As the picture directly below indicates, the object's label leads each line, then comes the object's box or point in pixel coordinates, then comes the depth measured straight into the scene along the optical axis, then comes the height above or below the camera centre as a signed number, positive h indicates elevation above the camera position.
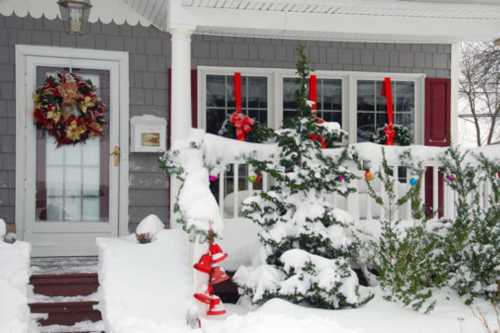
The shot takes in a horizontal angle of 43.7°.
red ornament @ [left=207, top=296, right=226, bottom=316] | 4.12 -1.01
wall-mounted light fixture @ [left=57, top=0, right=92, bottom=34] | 5.57 +1.31
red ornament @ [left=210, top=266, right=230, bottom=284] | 4.14 -0.79
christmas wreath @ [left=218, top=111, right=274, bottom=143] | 6.64 +0.31
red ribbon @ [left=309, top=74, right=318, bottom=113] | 7.27 +0.83
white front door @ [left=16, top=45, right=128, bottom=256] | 6.65 -0.23
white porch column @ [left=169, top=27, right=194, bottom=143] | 5.36 +0.67
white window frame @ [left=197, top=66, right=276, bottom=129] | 7.19 +0.89
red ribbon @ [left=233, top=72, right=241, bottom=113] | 7.12 +0.79
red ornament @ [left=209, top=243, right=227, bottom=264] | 4.14 -0.65
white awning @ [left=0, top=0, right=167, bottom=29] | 6.47 +1.56
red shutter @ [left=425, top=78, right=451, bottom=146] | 7.71 +0.58
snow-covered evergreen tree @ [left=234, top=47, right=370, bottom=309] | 4.13 -0.47
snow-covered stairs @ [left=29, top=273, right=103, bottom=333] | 4.81 -1.16
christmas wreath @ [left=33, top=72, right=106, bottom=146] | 6.55 +0.51
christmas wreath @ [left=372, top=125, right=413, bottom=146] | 7.31 +0.25
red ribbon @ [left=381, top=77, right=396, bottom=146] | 7.30 +0.61
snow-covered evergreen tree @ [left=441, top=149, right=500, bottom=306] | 4.36 -0.62
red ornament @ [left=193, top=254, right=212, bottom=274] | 4.10 -0.71
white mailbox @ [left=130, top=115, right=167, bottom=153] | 6.86 +0.25
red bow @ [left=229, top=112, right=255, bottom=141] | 6.64 +0.35
